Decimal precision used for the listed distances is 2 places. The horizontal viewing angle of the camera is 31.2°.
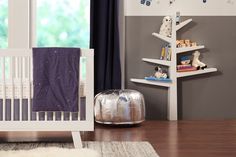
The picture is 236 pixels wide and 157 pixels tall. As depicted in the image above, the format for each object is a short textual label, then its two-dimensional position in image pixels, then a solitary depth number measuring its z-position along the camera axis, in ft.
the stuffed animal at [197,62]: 13.42
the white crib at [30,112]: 8.34
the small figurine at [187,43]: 13.50
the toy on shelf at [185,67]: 13.43
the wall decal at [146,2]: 13.58
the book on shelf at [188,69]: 13.43
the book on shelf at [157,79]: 13.32
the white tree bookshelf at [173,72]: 13.32
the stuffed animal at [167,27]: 13.35
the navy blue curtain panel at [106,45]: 13.21
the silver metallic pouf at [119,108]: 11.75
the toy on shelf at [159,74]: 13.41
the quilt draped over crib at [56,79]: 8.20
